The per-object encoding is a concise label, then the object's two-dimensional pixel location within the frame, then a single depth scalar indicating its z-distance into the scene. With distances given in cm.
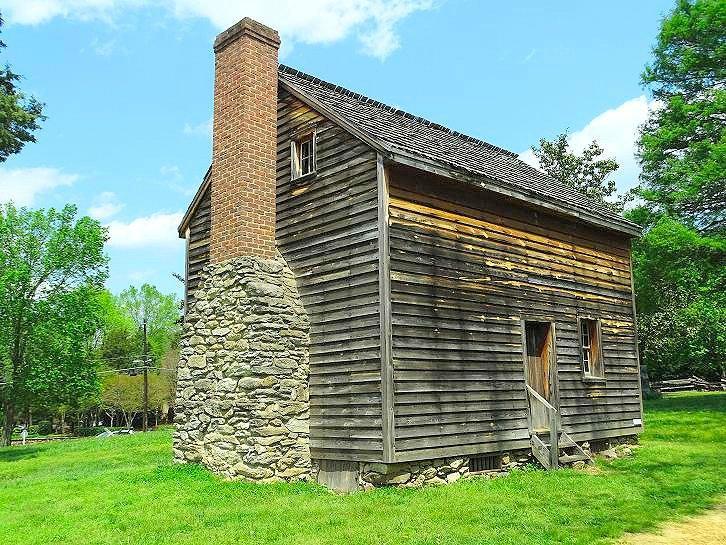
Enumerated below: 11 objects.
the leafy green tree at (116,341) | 6000
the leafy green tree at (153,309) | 7400
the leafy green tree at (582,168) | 3981
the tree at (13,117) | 2089
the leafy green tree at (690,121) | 2434
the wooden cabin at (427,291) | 1159
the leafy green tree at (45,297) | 3059
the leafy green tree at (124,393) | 5322
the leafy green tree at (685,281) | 2291
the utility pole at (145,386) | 4313
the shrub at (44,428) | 6075
